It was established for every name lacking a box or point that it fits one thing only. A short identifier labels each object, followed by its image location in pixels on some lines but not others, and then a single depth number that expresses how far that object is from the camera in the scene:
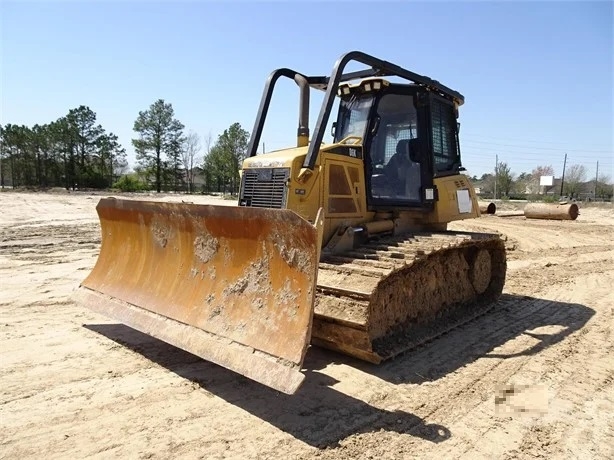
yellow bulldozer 3.69
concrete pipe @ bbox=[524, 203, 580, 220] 20.05
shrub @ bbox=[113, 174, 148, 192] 50.31
